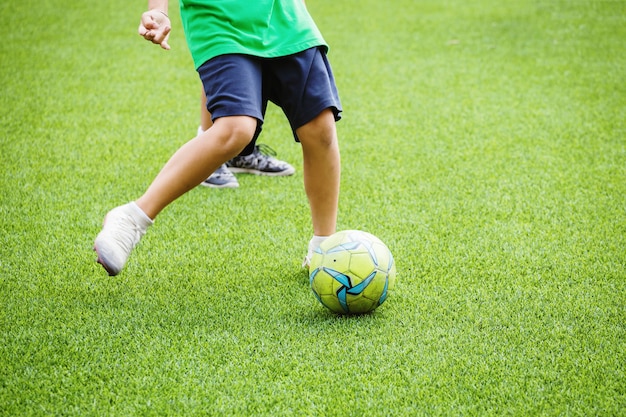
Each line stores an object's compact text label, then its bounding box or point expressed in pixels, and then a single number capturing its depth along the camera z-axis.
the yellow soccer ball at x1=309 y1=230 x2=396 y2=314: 4.86
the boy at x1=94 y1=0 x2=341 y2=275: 4.87
